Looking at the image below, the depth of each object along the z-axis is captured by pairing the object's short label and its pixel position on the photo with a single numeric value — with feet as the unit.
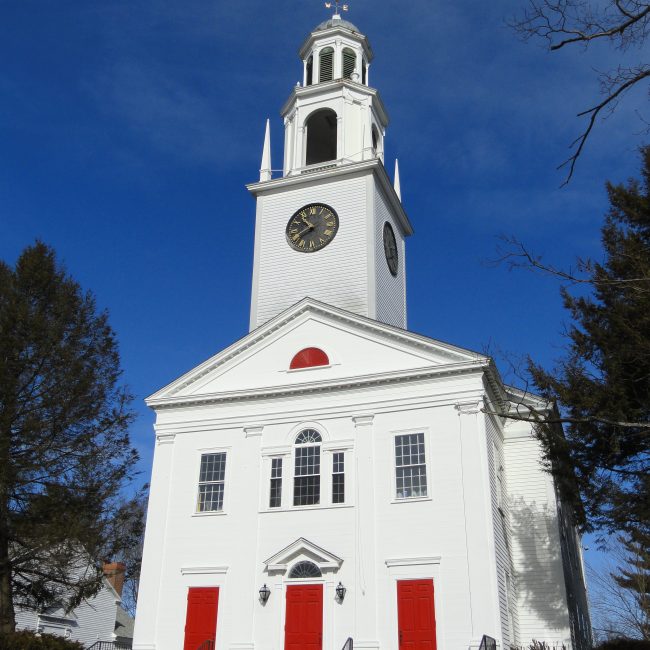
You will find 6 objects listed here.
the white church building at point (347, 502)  69.05
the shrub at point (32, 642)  52.24
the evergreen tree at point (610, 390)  57.38
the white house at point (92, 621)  115.75
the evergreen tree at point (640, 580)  92.91
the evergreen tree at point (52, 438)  77.87
